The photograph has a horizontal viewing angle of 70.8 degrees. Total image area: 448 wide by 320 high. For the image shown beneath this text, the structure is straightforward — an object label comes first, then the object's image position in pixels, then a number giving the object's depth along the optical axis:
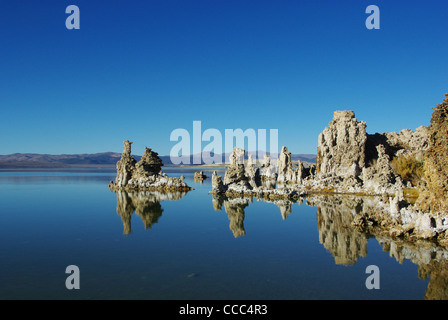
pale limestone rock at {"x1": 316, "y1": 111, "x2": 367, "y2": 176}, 72.88
